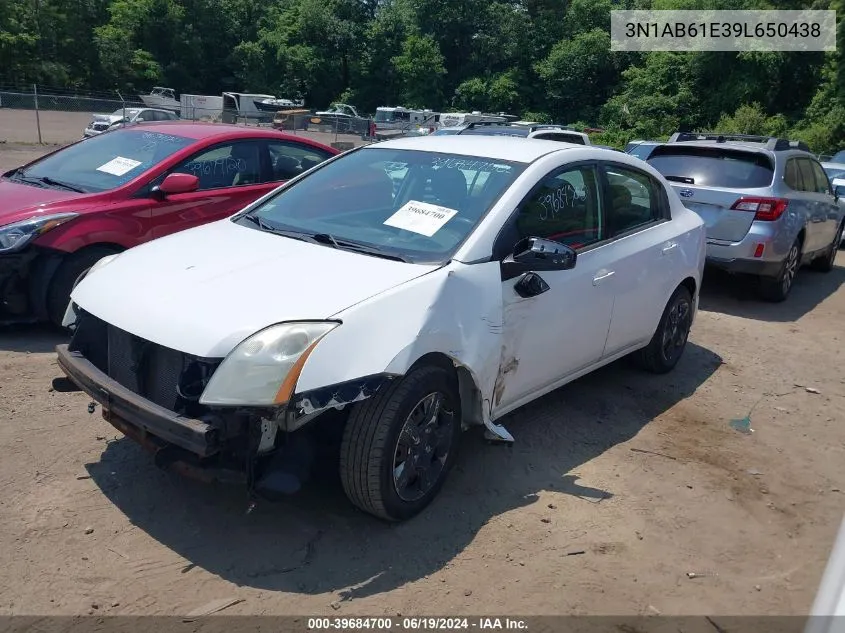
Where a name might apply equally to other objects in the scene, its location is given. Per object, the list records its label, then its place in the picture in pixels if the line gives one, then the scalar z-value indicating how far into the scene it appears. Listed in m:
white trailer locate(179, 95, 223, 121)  34.53
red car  5.39
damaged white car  3.02
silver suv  7.81
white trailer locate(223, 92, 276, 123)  46.66
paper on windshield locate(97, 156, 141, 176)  6.11
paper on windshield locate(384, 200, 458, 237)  3.89
